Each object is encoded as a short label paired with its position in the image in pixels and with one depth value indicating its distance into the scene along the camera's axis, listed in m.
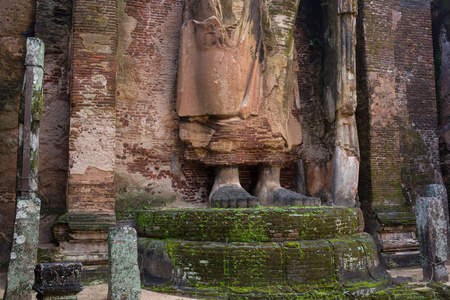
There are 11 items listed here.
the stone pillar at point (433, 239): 5.47
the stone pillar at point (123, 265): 4.15
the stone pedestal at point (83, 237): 5.63
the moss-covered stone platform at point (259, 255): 4.55
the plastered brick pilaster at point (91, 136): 5.70
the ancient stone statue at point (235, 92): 6.43
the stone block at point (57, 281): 3.75
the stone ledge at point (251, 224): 4.80
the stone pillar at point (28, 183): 3.99
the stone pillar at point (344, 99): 6.94
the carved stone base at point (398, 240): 6.96
